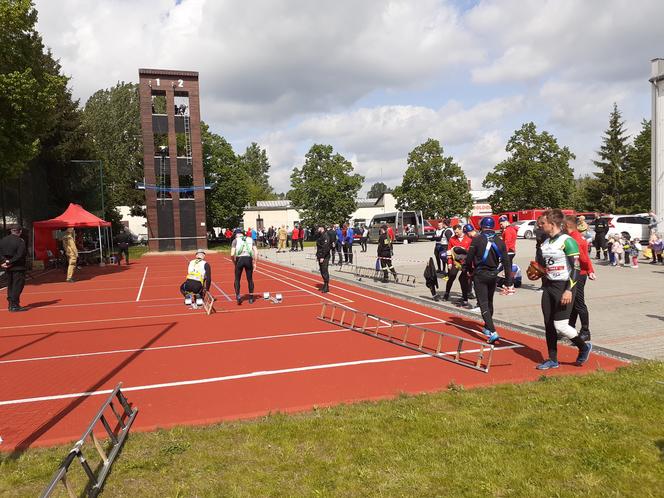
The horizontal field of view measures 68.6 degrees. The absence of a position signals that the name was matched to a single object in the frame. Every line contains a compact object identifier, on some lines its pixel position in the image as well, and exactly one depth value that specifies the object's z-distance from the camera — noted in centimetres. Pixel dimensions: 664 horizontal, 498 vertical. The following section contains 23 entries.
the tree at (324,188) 5809
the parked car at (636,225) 2592
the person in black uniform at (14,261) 1161
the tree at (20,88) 1642
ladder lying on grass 295
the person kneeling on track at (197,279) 1147
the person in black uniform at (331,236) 1408
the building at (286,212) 7112
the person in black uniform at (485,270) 741
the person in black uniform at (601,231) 1970
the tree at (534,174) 5588
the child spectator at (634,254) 1781
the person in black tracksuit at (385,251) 1433
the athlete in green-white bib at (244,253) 1179
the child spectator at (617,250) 1814
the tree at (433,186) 5538
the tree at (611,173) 5216
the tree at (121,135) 5897
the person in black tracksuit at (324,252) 1383
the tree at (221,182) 5562
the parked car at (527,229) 4072
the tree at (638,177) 5053
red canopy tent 2325
